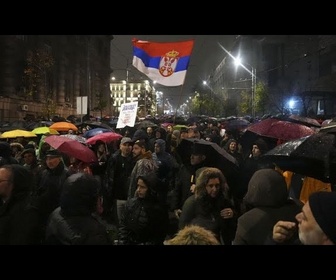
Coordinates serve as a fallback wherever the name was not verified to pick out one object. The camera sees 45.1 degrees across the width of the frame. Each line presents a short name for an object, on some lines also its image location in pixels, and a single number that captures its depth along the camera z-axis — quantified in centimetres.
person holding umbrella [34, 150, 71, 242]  507
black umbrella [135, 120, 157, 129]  1517
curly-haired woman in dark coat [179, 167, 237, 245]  464
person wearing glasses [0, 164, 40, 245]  345
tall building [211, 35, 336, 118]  5562
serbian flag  1092
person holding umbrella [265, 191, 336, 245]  216
